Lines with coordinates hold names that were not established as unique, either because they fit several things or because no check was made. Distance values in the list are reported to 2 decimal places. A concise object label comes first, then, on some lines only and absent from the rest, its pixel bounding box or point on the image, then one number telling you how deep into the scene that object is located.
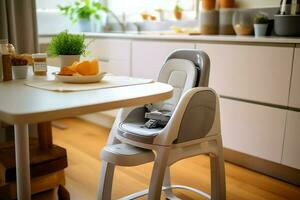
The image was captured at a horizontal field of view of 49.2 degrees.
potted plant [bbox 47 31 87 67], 1.56
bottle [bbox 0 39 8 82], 1.44
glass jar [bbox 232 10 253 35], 2.55
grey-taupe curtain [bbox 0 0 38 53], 2.23
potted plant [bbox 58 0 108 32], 3.76
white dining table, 0.91
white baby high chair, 1.42
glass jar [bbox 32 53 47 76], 1.58
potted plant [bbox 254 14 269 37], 2.42
